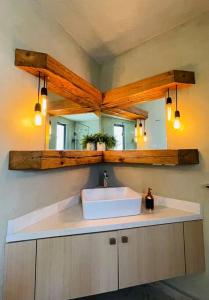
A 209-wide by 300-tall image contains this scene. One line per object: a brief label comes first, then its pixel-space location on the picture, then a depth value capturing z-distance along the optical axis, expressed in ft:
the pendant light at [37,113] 4.27
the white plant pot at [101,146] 6.97
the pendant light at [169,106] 5.54
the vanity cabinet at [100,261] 3.51
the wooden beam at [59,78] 3.96
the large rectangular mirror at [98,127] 5.40
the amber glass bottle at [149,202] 5.39
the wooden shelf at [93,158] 3.76
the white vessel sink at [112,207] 4.40
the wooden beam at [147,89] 5.09
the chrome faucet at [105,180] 6.84
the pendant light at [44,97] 4.46
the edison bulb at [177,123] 5.29
